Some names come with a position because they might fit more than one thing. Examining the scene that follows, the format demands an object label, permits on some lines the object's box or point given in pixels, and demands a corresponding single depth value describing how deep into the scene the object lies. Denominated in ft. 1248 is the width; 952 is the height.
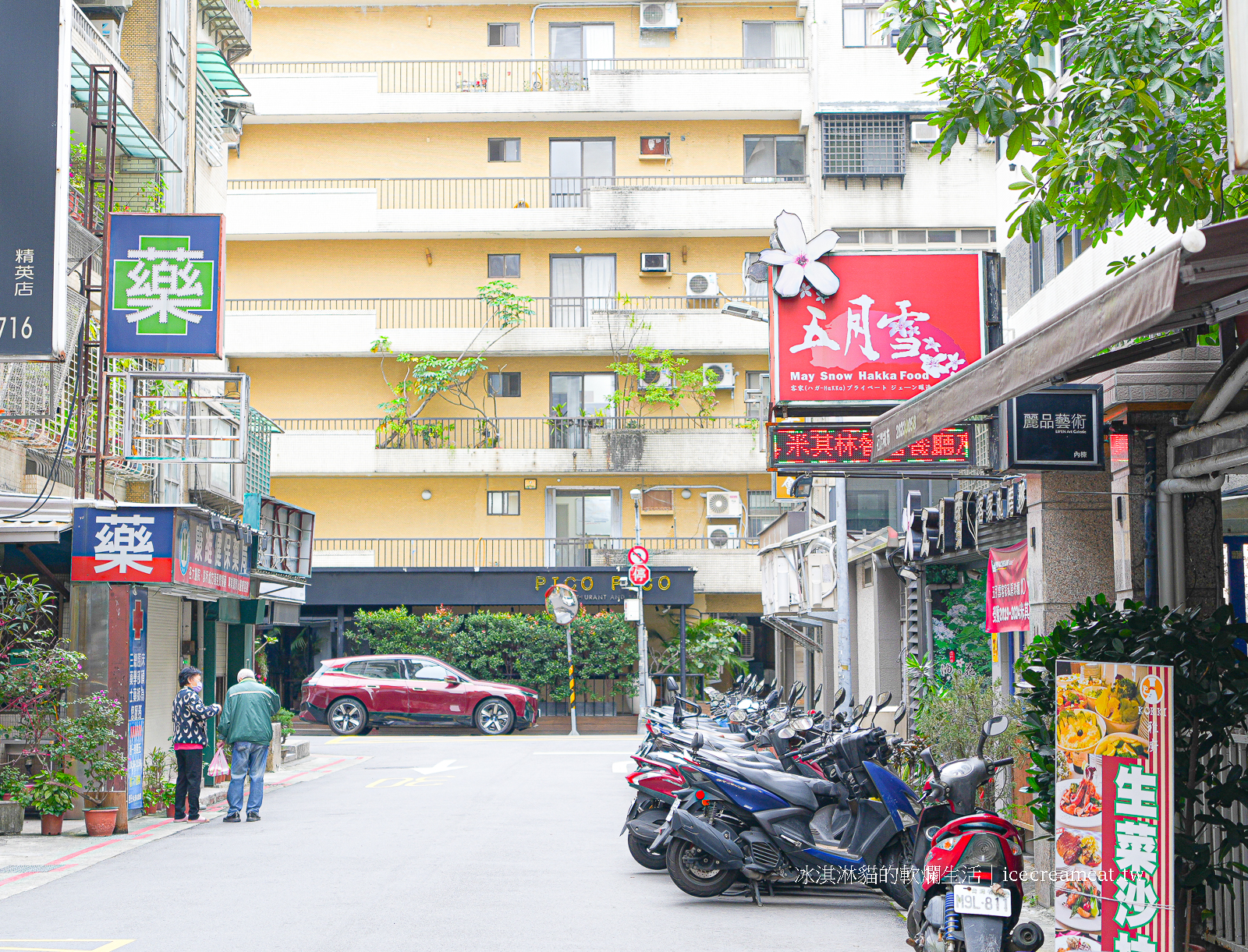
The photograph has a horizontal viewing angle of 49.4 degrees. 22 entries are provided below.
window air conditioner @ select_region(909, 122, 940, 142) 108.68
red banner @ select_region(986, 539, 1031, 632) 36.52
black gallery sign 26.84
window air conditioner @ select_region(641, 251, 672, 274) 116.26
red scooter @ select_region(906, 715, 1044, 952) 21.20
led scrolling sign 36.55
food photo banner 19.51
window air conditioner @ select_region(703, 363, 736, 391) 114.32
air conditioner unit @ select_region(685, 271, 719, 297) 114.42
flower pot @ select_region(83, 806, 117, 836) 42.91
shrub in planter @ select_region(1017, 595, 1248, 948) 20.17
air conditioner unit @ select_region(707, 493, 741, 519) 113.60
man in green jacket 47.42
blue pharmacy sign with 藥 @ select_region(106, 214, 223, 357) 44.60
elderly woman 46.83
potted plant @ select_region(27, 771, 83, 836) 41.96
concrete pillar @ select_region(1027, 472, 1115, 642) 30.01
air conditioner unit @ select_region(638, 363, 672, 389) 115.03
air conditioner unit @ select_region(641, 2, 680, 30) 117.80
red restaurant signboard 39.34
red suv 90.68
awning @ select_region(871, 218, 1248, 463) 14.51
